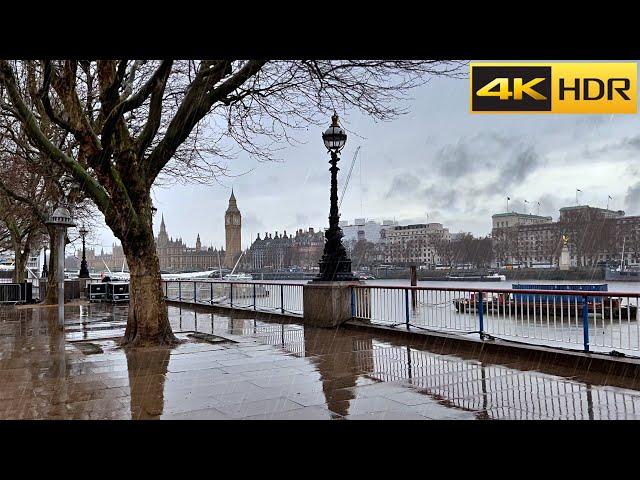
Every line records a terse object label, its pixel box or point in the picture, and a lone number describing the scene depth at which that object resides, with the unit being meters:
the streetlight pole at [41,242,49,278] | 42.70
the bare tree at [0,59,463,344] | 10.56
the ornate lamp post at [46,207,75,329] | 16.19
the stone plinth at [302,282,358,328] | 13.54
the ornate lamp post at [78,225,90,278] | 36.72
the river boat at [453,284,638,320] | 9.08
